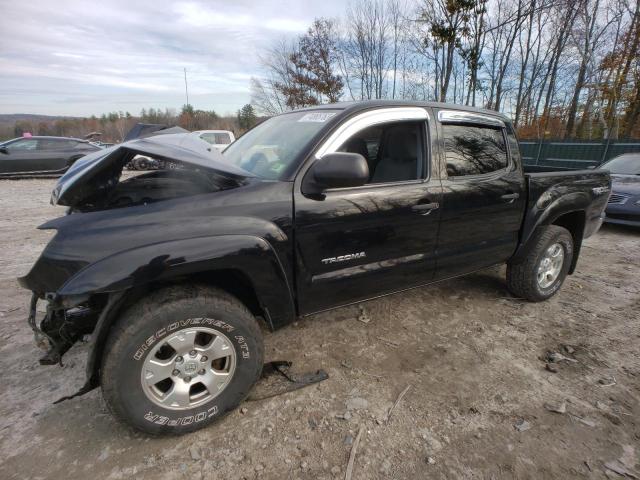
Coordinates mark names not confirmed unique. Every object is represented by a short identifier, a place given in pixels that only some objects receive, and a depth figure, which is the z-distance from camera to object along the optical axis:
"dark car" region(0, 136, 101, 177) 11.09
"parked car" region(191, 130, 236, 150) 14.36
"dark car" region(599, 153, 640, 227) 6.18
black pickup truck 1.72
